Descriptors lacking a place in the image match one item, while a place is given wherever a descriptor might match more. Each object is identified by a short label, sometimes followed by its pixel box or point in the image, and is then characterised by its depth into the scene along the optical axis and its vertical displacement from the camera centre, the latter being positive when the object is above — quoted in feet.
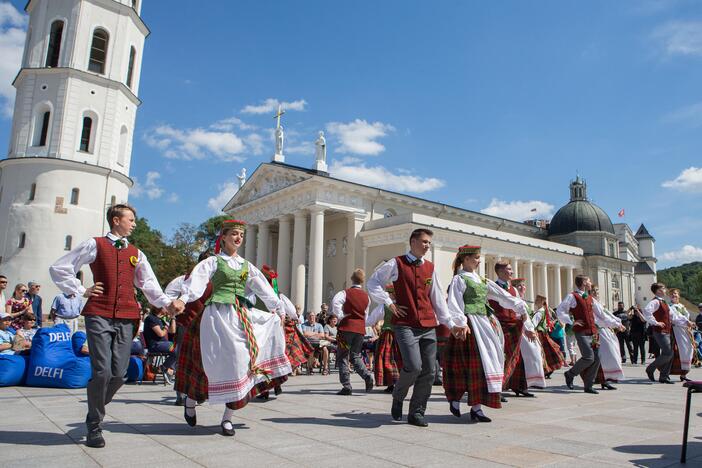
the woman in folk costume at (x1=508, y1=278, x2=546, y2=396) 28.78 -1.80
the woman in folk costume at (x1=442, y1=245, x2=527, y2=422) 20.54 -0.58
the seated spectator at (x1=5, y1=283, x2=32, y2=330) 35.22 +0.59
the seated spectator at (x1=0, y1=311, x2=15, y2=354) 31.32 -1.38
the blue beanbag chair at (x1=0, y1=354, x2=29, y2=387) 29.94 -3.23
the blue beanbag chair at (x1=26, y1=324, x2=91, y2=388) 30.60 -2.90
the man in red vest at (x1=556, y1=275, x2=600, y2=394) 30.91 +0.51
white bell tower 107.45 +38.80
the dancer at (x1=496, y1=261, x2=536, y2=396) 26.61 -0.07
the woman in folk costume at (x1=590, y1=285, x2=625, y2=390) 32.89 -1.32
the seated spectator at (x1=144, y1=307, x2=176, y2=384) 33.68 -1.39
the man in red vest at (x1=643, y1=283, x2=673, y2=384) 36.55 +0.84
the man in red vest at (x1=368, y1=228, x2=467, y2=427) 19.66 +0.55
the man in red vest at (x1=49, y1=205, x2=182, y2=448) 15.69 +0.61
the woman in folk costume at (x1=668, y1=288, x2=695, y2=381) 37.45 -0.25
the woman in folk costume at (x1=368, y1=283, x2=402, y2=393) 30.12 -1.72
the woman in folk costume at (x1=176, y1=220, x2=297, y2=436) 17.20 -0.29
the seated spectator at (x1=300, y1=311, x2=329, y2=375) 44.27 -1.99
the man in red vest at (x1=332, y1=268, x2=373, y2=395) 31.91 -0.16
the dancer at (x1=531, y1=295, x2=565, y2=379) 32.83 -1.20
